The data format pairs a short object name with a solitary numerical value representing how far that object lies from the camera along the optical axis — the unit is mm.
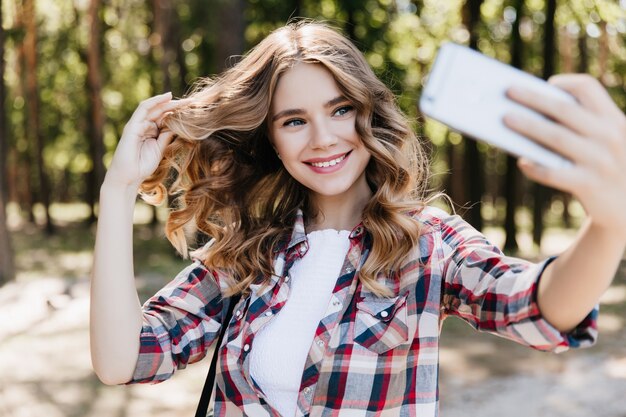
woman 1908
